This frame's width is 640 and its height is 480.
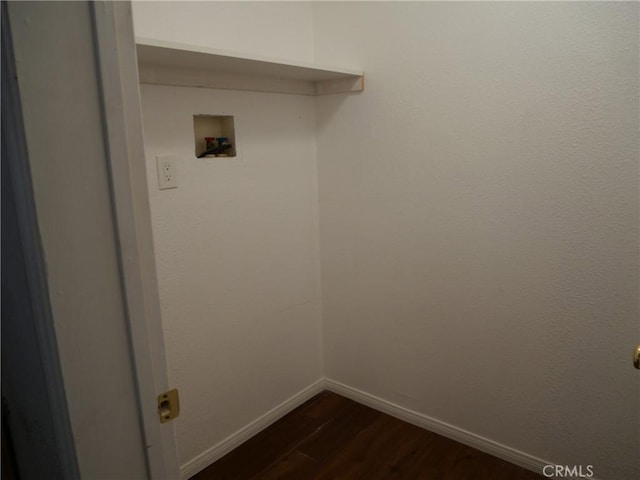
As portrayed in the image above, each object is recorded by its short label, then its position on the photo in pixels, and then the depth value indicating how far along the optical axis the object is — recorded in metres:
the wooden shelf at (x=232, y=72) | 1.54
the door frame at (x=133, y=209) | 0.63
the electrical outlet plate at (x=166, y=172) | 1.76
